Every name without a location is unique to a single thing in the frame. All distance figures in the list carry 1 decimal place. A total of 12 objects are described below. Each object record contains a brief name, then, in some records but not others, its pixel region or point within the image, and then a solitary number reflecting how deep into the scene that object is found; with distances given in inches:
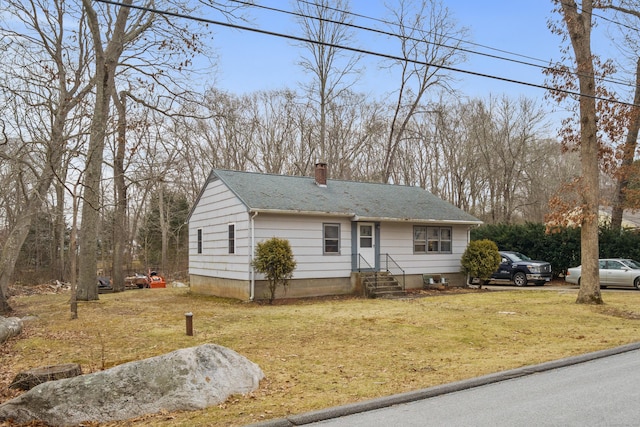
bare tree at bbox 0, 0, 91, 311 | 547.2
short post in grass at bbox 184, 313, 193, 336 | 401.7
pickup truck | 962.1
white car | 847.7
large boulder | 207.3
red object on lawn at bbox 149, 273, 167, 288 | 1172.5
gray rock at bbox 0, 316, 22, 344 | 382.9
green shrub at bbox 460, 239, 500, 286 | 844.6
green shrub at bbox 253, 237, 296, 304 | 640.4
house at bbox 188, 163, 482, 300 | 693.9
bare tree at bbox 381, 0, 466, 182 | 1275.8
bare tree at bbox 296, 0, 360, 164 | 1340.3
